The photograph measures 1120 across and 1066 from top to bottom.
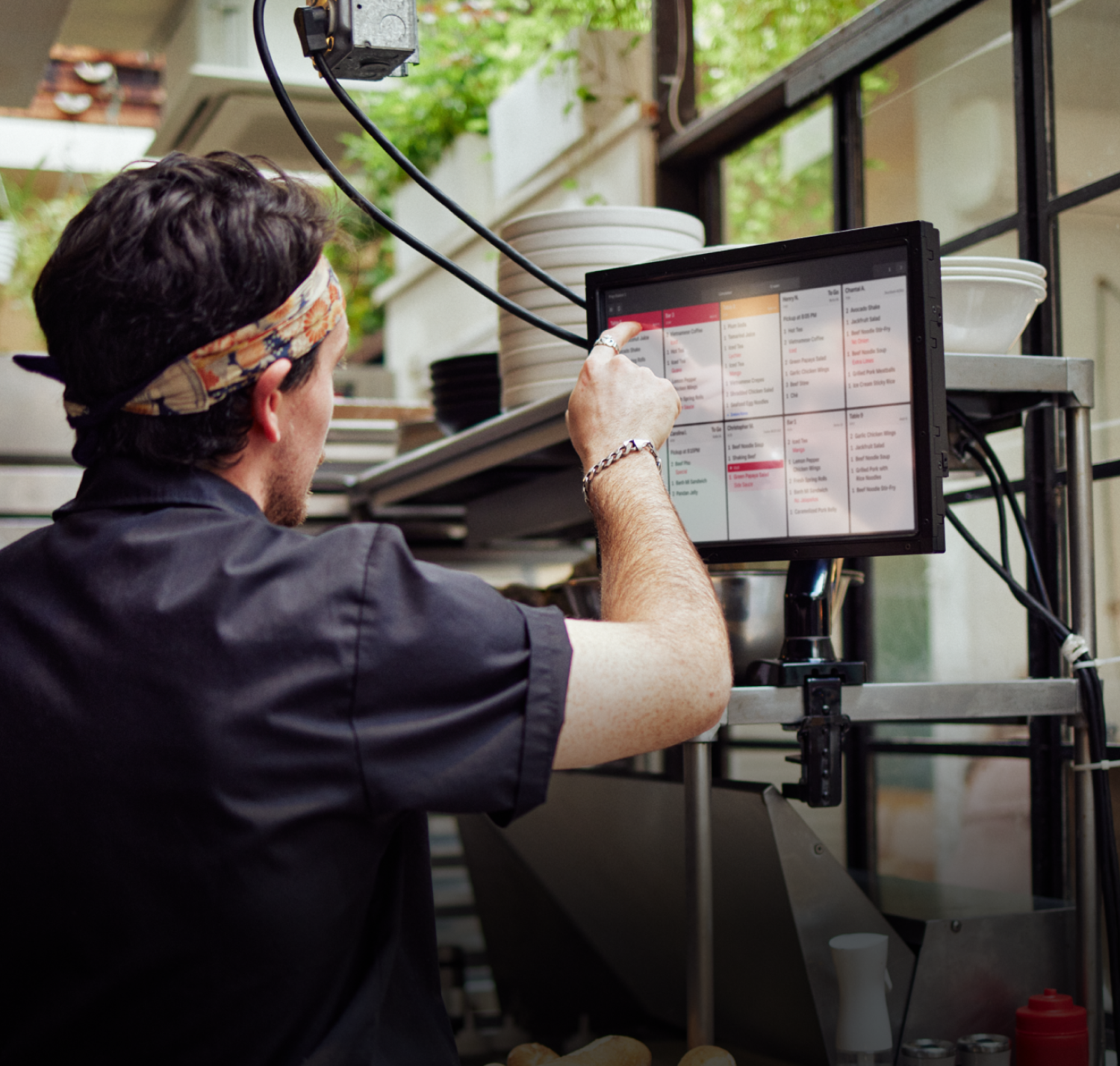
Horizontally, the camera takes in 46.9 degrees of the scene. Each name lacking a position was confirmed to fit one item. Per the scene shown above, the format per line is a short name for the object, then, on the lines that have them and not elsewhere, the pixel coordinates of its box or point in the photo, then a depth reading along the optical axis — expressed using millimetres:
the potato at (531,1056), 1217
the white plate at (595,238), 1583
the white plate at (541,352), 1577
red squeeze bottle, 1216
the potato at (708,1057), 1132
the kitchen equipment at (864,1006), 1207
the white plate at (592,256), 1577
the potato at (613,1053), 1189
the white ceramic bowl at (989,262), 1306
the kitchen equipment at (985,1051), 1205
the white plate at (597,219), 1584
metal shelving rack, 1203
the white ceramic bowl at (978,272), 1307
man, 811
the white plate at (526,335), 1604
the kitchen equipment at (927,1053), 1187
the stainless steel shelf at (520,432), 1286
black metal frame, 1788
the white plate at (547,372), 1582
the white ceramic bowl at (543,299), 1615
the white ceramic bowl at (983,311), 1320
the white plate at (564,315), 1611
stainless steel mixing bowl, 1357
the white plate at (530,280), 1582
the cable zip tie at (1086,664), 1311
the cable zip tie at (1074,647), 1307
